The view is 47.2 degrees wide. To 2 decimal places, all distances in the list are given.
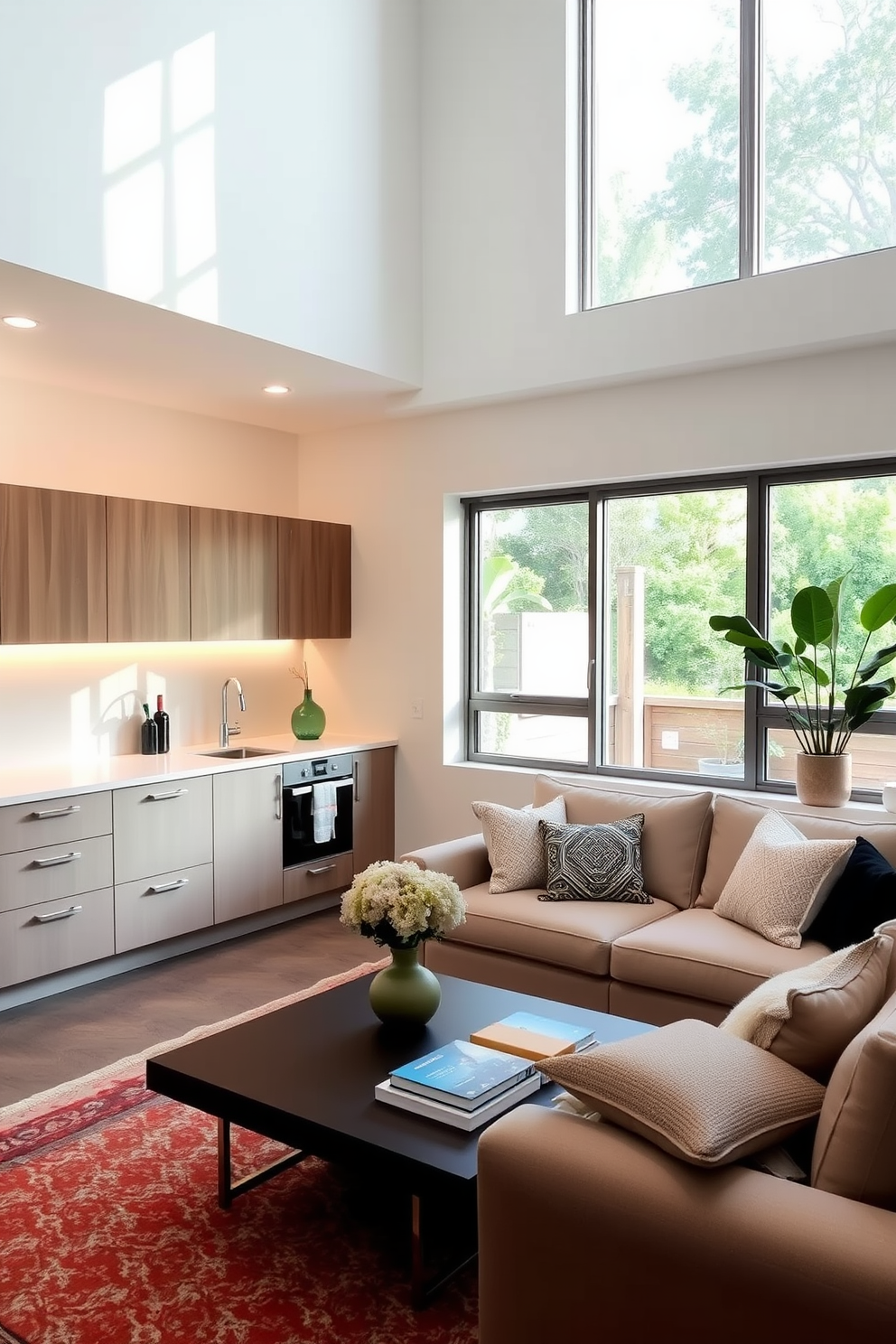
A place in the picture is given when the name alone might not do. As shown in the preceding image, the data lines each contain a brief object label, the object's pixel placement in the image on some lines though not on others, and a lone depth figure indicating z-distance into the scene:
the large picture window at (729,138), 4.16
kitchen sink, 5.34
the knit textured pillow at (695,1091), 1.58
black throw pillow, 3.10
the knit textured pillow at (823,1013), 1.76
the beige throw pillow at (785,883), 3.27
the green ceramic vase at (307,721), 5.69
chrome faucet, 5.47
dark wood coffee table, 2.14
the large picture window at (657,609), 4.40
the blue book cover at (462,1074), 2.28
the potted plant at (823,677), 3.98
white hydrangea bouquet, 2.59
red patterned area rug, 2.17
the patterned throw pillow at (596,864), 3.85
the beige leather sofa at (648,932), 3.23
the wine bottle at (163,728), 5.18
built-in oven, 5.08
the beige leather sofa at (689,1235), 1.42
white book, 2.23
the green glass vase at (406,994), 2.71
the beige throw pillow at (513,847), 3.97
